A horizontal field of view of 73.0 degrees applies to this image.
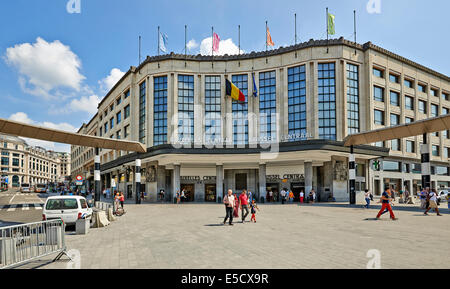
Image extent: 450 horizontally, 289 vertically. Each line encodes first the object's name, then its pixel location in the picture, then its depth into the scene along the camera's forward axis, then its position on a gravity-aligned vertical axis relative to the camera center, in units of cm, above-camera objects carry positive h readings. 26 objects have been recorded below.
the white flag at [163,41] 4016 +1631
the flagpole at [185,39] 4228 +1758
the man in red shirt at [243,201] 1572 -194
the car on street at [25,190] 7450 -606
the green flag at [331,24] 3738 +1717
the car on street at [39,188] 7412 -578
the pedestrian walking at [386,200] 1602 -201
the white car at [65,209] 1383 -205
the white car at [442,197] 3647 -418
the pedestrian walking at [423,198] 2237 -268
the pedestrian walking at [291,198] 3397 -397
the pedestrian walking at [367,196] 2447 -273
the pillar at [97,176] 2855 -107
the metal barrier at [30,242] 662 -181
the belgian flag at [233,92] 3809 +900
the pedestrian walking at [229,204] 1446 -192
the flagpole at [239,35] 4289 +1835
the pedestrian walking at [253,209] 1506 -228
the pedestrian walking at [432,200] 1892 -242
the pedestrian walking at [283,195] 3206 -333
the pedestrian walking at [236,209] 1731 -262
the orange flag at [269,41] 3950 +1597
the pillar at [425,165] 2384 -21
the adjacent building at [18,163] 13475 +116
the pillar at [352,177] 2947 -143
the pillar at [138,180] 3325 -170
